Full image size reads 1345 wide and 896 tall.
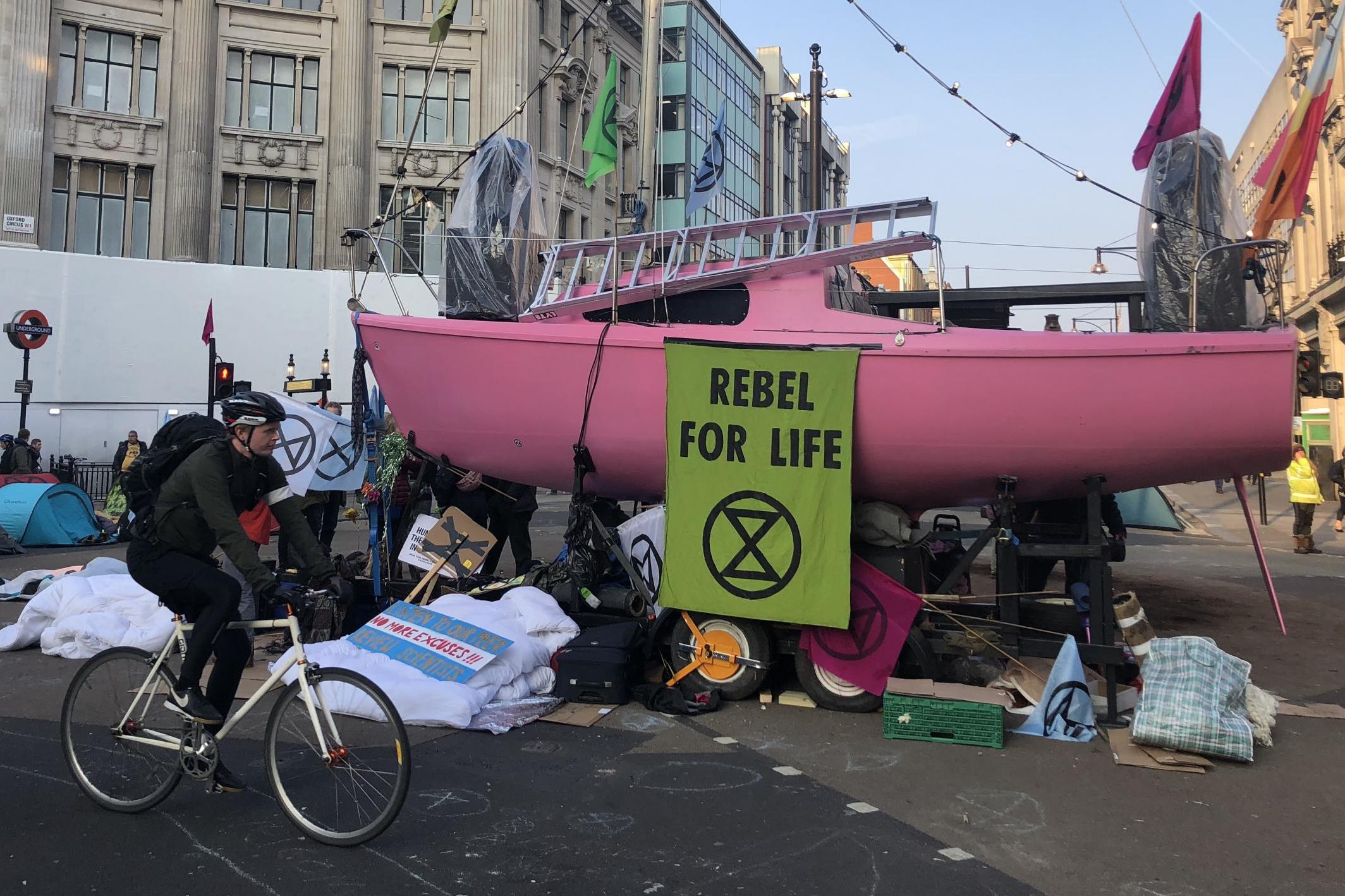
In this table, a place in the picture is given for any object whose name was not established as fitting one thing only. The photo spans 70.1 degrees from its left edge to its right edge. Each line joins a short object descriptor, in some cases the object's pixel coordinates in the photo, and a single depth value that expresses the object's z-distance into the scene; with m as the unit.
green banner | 5.79
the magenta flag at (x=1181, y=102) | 6.55
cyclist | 3.87
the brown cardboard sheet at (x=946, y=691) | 5.21
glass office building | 38.25
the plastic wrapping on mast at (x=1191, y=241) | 5.93
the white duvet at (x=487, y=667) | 5.38
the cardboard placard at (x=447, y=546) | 7.57
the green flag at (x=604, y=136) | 9.75
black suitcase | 5.81
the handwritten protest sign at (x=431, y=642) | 5.72
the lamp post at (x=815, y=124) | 18.56
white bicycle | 3.58
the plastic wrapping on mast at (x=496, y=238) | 7.38
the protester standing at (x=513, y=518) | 8.45
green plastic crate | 5.10
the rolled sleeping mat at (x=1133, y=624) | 5.56
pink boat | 5.66
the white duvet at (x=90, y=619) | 6.84
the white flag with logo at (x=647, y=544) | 7.17
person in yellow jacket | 13.27
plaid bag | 4.82
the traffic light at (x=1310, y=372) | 5.70
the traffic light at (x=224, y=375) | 16.66
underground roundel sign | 18.22
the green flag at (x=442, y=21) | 8.53
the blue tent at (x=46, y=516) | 13.46
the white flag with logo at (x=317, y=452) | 8.22
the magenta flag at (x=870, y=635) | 5.73
